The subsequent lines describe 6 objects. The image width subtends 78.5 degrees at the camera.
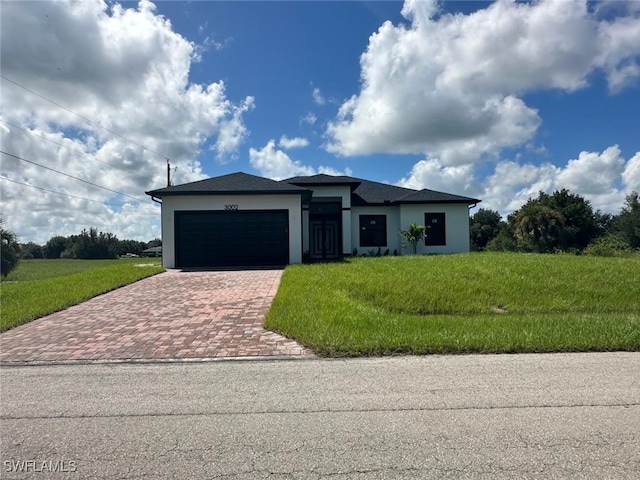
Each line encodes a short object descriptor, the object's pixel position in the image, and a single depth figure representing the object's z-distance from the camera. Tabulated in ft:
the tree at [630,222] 130.31
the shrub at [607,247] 76.59
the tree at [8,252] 77.46
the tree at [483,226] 196.03
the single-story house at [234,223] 55.42
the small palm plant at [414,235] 69.67
